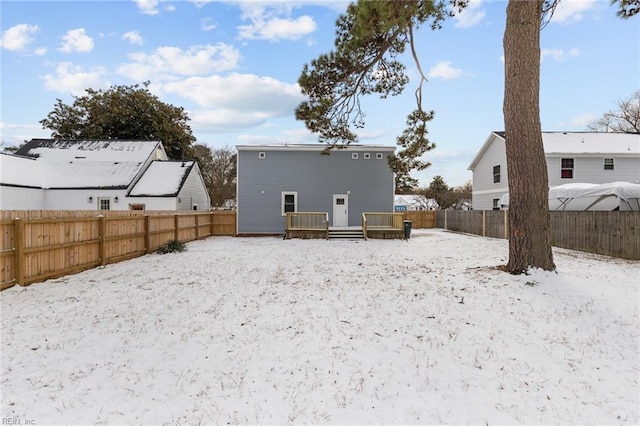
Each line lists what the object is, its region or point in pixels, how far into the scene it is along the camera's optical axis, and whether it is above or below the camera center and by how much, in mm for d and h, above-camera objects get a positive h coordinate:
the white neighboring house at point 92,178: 18500 +1983
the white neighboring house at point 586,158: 18594 +2931
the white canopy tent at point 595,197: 10891 +376
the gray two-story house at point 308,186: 17562 +1290
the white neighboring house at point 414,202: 48366 +1079
